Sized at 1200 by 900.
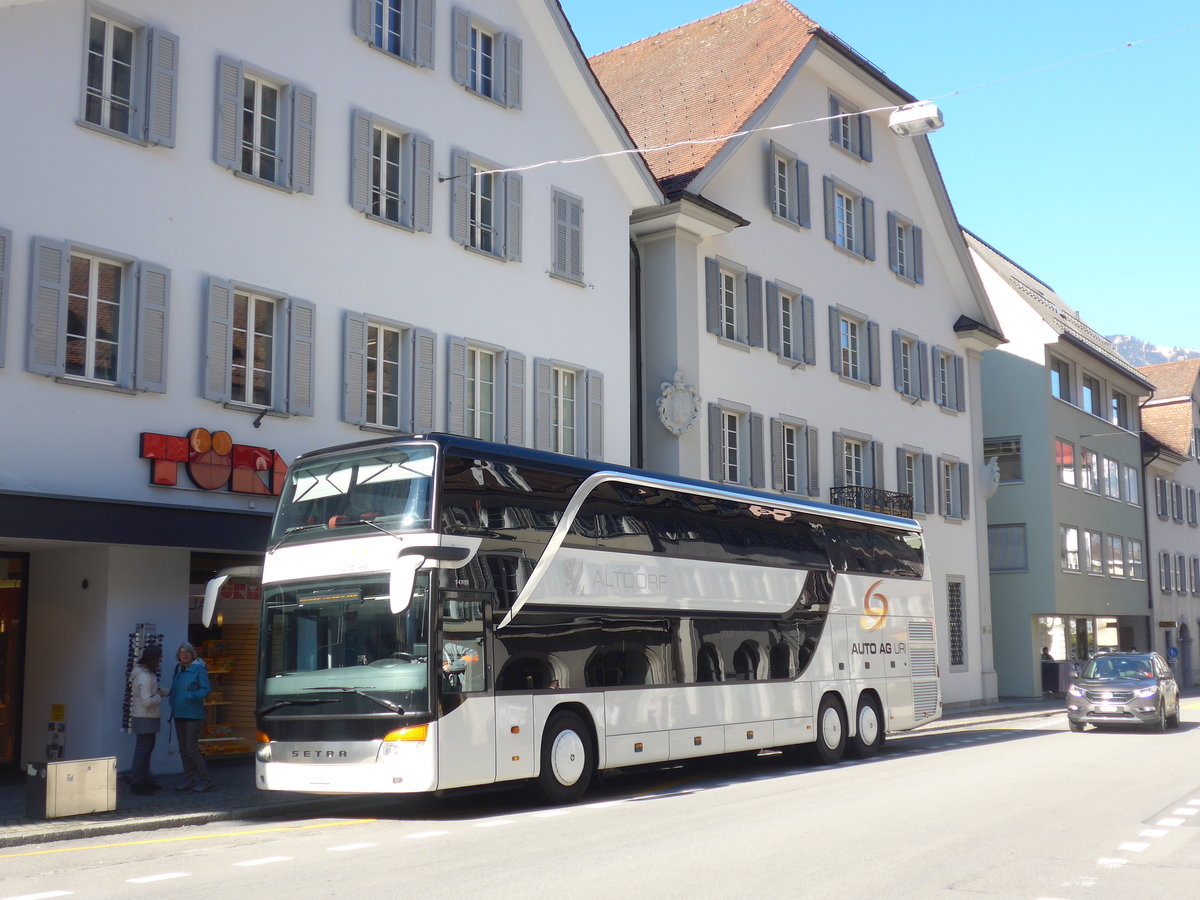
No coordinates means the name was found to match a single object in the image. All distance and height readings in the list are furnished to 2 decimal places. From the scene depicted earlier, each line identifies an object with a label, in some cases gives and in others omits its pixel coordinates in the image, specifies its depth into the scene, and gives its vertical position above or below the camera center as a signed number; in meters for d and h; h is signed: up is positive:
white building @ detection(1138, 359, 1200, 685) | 55.47 +5.22
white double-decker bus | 13.02 +0.08
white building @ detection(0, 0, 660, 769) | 15.48 +4.67
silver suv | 26.20 -1.34
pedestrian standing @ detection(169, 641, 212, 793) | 15.09 -0.87
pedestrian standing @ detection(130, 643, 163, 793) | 15.02 -0.89
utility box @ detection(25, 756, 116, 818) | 12.83 -1.50
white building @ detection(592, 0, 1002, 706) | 27.05 +7.81
